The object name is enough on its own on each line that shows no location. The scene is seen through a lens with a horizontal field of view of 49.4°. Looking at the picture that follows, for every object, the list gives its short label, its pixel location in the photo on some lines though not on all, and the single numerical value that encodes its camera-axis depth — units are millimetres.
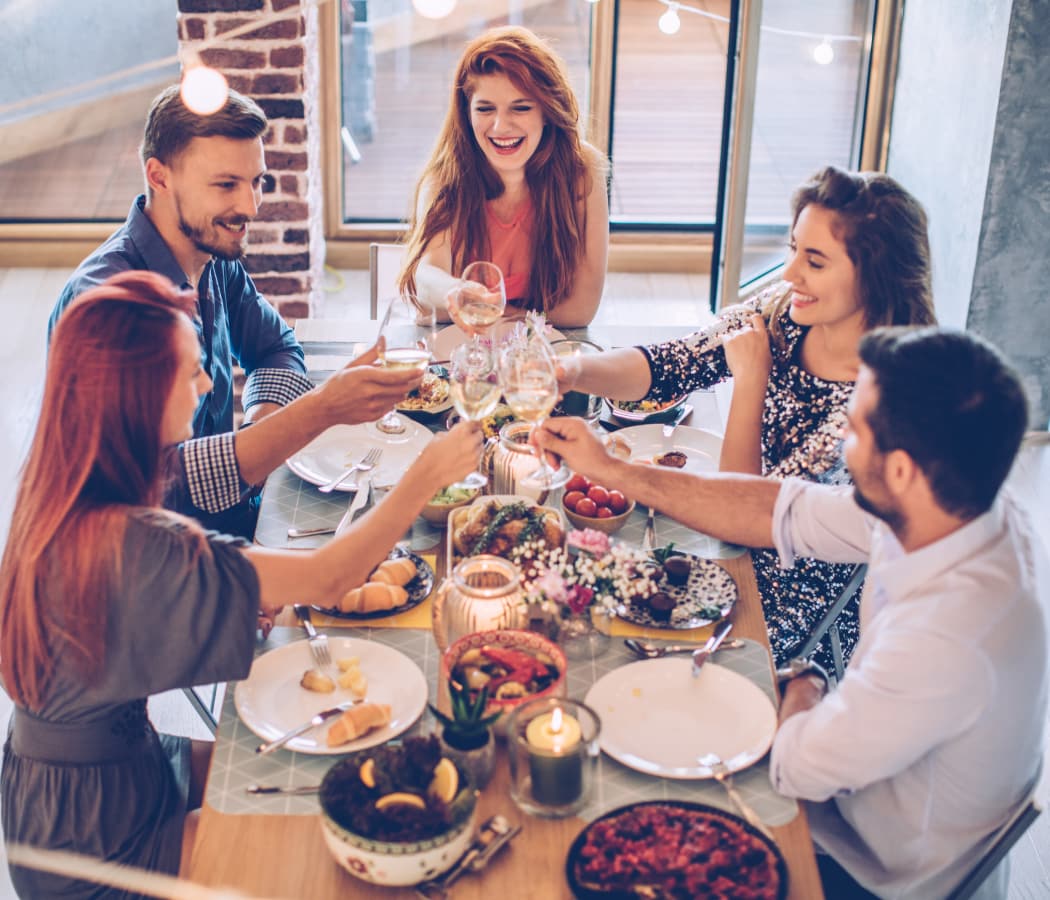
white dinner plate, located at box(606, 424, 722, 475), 2135
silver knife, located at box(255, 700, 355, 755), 1380
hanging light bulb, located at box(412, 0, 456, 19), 2869
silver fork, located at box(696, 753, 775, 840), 1281
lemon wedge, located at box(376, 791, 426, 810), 1203
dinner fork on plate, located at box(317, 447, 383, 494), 1990
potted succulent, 1277
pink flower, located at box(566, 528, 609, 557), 1591
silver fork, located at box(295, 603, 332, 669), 1533
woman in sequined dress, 1895
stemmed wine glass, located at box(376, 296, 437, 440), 1945
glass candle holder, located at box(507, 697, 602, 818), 1257
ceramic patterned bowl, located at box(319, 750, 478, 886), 1140
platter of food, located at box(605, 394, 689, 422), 2279
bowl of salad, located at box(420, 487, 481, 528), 1881
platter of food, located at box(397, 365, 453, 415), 2326
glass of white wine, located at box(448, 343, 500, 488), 1609
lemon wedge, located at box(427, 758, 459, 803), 1219
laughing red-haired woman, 2760
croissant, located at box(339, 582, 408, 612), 1624
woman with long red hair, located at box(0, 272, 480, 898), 1337
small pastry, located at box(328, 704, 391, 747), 1386
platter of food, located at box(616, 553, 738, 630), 1626
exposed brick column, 3674
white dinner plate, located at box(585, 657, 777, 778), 1379
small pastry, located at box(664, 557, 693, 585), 1699
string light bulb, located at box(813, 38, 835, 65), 4609
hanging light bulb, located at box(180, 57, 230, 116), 2230
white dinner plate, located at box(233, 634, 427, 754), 1404
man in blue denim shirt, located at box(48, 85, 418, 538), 1992
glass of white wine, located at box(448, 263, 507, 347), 2107
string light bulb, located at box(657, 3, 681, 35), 4984
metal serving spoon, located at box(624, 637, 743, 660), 1554
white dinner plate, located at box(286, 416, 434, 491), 2049
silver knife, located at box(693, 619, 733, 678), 1516
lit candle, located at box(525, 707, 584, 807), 1252
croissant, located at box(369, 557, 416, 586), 1670
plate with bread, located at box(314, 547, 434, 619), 1625
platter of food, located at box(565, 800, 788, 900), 1159
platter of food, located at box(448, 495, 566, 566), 1688
